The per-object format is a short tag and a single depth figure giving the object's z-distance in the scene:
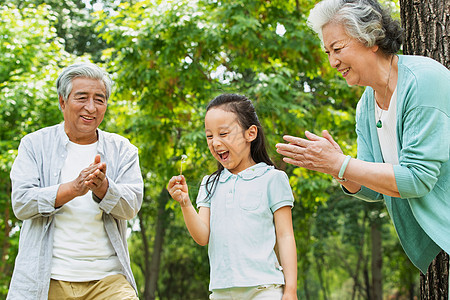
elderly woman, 2.01
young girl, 2.34
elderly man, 2.56
